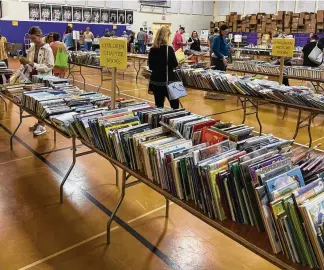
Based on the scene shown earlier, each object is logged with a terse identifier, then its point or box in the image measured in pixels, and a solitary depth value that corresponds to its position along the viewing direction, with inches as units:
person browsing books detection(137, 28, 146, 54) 640.6
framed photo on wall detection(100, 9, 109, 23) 721.1
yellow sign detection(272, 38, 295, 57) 194.8
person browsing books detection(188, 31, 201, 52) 469.1
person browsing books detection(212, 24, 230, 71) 275.3
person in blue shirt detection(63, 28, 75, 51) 490.7
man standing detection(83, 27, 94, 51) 569.1
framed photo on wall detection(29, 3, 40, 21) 628.4
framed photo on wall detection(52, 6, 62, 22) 655.6
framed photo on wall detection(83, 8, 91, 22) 697.0
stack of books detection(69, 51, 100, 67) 340.2
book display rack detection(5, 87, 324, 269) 57.6
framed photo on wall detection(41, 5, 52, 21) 644.1
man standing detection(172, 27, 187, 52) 462.6
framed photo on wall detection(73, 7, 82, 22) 681.6
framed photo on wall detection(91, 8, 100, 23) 709.3
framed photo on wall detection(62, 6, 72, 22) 669.9
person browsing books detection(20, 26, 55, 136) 177.3
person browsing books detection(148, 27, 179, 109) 185.0
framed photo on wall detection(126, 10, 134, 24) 762.7
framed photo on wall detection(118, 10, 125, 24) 747.9
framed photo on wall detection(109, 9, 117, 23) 732.7
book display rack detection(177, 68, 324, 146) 164.5
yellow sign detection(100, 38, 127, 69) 114.2
